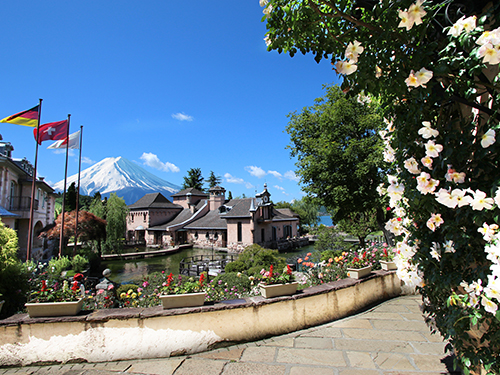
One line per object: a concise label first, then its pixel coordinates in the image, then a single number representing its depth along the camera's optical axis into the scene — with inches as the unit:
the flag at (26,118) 470.5
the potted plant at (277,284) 183.6
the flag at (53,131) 534.6
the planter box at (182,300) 163.6
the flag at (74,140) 638.5
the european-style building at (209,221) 1379.2
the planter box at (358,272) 238.2
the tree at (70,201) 1787.6
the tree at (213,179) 2935.5
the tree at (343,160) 537.6
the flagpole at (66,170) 595.8
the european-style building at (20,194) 671.1
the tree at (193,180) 2745.1
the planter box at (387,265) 275.0
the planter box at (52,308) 155.5
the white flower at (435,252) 77.2
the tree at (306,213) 2202.6
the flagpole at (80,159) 703.5
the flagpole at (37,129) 492.1
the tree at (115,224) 1207.6
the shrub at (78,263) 601.2
